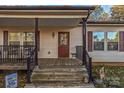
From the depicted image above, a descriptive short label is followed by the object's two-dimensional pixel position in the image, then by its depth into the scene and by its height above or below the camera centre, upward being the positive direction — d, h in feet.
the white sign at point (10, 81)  9.32 -3.31
